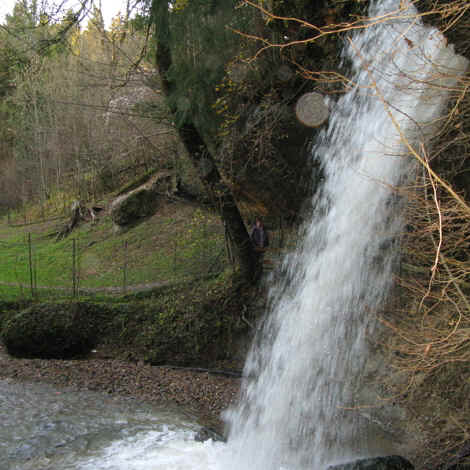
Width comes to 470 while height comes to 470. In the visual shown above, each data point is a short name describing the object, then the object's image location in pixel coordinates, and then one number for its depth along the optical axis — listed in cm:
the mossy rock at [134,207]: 1767
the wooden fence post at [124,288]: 1194
